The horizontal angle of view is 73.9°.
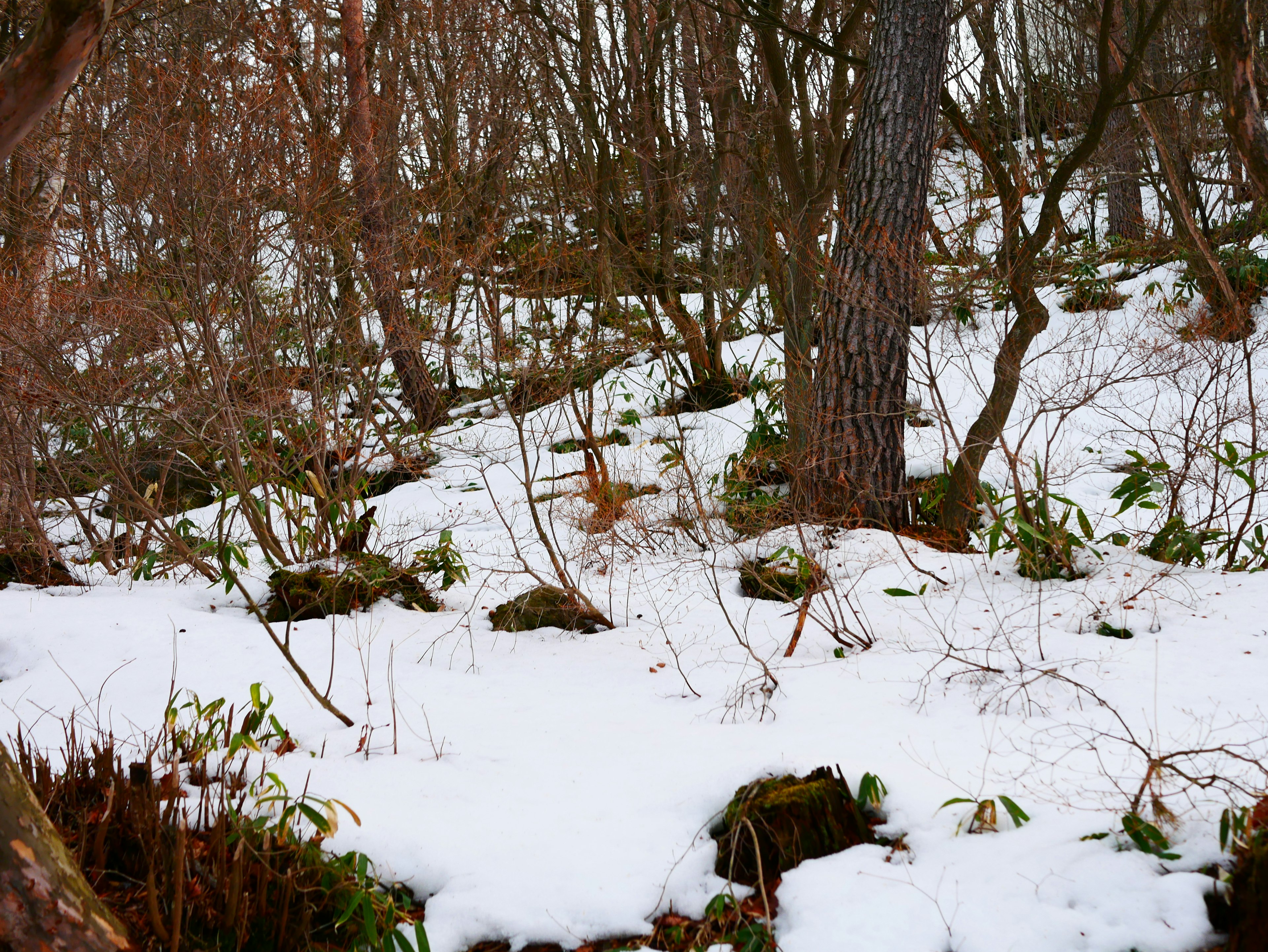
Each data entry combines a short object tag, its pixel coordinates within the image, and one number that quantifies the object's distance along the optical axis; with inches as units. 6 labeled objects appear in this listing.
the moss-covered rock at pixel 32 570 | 202.1
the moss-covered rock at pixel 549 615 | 168.4
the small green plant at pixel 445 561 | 188.5
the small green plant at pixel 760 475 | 197.0
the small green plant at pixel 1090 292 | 345.8
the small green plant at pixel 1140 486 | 172.1
